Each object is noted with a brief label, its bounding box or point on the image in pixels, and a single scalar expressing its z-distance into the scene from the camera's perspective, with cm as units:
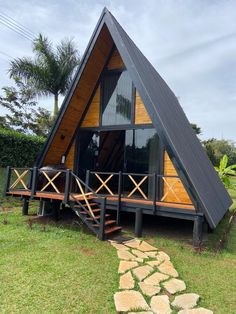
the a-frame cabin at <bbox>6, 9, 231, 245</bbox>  695
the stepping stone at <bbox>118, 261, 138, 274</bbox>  490
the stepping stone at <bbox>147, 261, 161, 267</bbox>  524
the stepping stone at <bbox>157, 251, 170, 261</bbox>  562
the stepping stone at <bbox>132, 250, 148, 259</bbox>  569
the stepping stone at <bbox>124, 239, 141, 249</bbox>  635
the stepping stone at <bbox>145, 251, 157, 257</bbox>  579
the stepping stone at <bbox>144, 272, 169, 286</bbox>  445
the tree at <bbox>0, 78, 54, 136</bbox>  2495
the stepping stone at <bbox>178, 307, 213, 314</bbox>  361
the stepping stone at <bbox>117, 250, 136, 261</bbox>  552
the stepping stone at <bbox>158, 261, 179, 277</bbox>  488
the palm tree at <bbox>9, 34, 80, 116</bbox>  1811
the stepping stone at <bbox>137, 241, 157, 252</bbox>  616
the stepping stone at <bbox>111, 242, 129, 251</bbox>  610
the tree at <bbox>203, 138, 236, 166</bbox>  4362
